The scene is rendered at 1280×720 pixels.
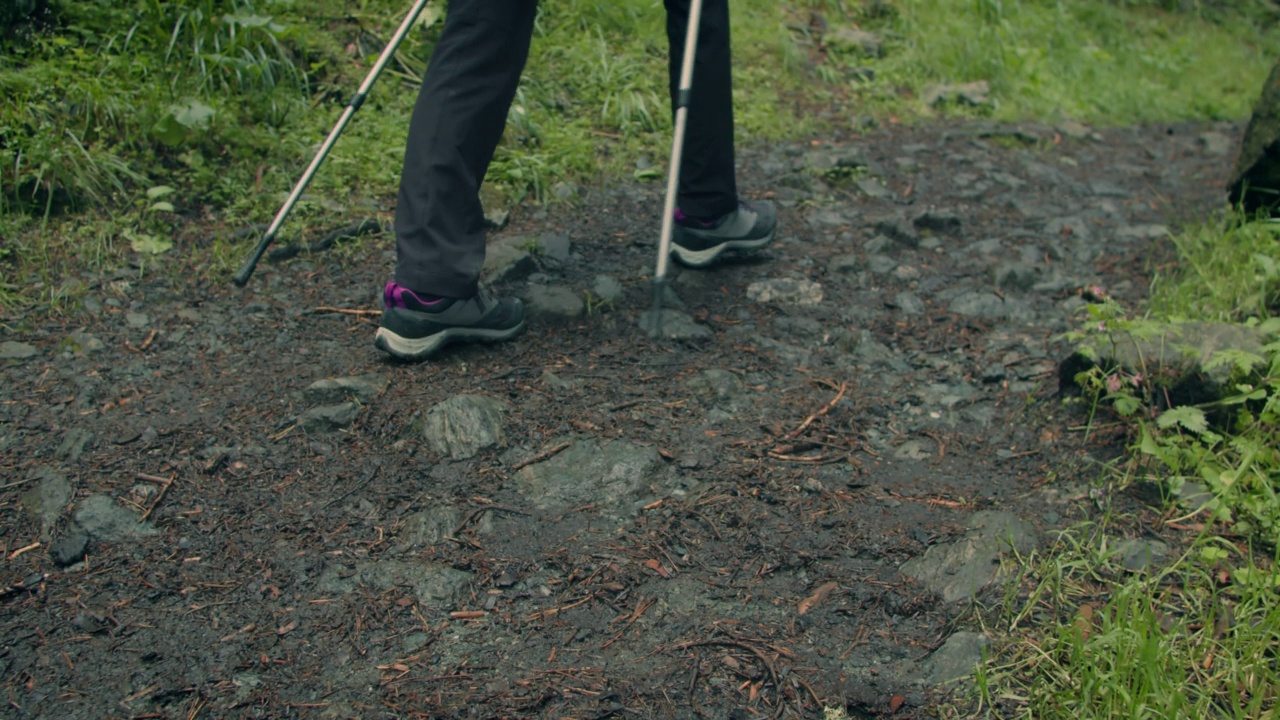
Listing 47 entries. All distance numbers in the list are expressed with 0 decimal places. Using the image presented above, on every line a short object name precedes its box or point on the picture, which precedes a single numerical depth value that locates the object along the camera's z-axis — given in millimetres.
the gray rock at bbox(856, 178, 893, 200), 4770
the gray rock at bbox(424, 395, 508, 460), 2705
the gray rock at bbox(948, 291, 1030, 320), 3752
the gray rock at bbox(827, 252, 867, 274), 3971
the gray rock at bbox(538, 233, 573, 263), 3805
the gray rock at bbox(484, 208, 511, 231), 3979
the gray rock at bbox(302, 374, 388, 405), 2877
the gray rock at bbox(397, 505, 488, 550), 2377
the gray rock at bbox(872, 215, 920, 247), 4312
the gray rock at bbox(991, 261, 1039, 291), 3994
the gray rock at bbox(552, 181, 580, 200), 4283
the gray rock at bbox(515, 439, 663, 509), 2557
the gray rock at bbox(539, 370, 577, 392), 2994
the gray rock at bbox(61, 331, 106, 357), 3055
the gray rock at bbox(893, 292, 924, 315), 3738
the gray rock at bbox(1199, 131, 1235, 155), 6418
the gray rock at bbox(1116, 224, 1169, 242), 4602
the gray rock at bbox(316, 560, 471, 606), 2221
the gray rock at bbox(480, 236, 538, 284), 3578
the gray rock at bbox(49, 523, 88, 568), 2248
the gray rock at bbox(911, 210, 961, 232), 4457
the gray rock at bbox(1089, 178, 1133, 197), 5180
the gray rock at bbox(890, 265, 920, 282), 3995
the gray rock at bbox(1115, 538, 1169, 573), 2387
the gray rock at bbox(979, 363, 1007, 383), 3289
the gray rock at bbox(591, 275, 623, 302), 3525
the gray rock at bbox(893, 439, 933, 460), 2863
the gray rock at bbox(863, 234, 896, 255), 4184
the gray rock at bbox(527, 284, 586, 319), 3393
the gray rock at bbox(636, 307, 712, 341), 3350
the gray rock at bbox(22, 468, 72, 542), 2350
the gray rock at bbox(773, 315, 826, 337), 3496
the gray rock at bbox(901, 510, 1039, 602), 2299
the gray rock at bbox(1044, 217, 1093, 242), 4566
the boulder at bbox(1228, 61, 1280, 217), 4125
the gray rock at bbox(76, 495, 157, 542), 2336
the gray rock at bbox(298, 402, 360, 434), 2762
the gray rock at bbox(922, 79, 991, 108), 6191
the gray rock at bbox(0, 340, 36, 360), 2992
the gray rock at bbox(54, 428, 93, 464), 2582
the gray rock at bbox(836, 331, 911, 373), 3350
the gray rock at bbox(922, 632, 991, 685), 2033
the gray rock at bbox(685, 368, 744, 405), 3014
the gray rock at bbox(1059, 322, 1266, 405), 2801
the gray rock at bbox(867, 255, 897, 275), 4012
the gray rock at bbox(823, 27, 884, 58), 6500
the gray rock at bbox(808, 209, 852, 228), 4426
